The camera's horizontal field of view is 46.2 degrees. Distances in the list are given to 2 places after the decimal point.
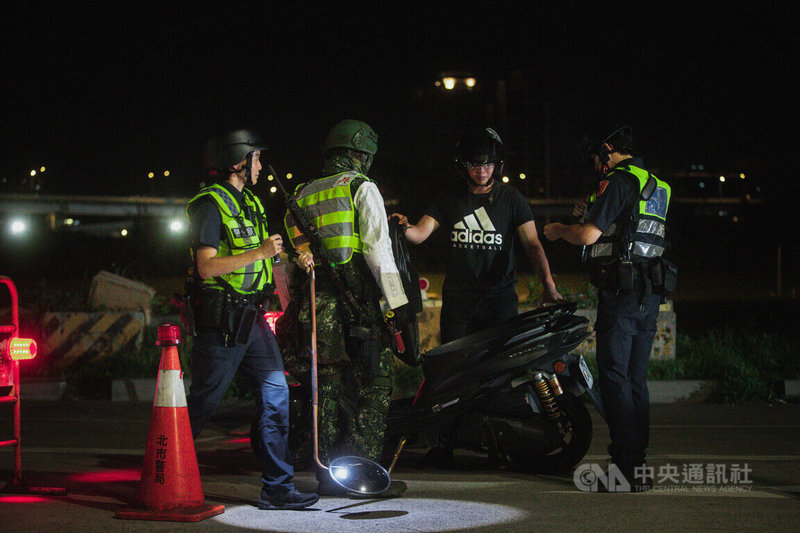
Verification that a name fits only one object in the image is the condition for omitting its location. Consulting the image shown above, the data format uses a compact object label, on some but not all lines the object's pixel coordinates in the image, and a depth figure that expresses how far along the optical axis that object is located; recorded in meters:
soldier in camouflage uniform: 5.64
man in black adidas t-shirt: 6.37
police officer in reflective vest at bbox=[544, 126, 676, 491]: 5.65
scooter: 5.77
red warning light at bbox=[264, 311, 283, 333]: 6.66
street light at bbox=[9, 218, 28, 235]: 80.25
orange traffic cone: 5.01
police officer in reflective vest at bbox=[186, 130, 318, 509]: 5.01
